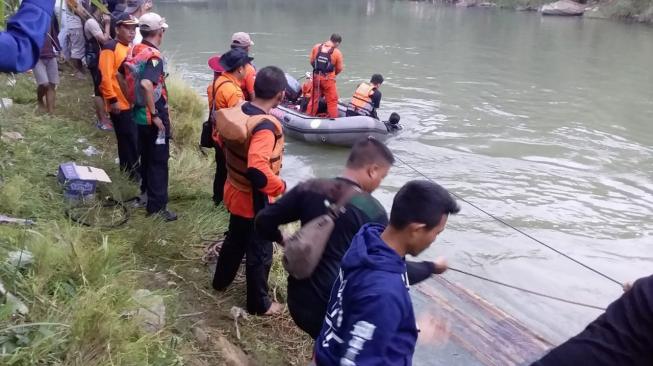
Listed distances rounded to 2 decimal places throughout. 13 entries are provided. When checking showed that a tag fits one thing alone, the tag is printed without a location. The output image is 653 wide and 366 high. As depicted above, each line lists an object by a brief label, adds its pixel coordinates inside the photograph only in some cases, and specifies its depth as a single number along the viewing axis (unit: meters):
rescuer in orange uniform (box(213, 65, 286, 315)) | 3.50
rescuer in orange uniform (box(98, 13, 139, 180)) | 5.57
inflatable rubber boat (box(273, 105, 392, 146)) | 9.85
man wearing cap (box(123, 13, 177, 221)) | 4.88
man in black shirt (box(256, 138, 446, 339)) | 2.68
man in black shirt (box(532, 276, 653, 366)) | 1.74
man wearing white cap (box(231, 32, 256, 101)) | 5.73
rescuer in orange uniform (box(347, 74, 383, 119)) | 10.45
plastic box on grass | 4.73
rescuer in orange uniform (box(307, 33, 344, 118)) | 10.48
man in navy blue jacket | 1.91
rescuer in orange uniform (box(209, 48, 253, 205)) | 5.10
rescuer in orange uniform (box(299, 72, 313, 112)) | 10.94
